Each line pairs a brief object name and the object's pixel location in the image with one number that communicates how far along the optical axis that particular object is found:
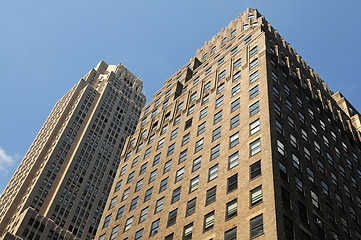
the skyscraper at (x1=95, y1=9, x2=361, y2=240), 38.09
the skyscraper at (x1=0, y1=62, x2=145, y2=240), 106.94
